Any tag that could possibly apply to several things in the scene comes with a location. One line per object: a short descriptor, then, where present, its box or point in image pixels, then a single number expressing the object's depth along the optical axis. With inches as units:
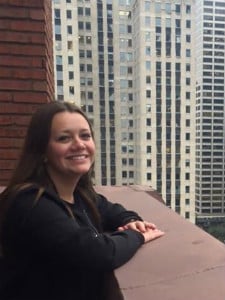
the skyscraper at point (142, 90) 1784.0
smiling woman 45.8
